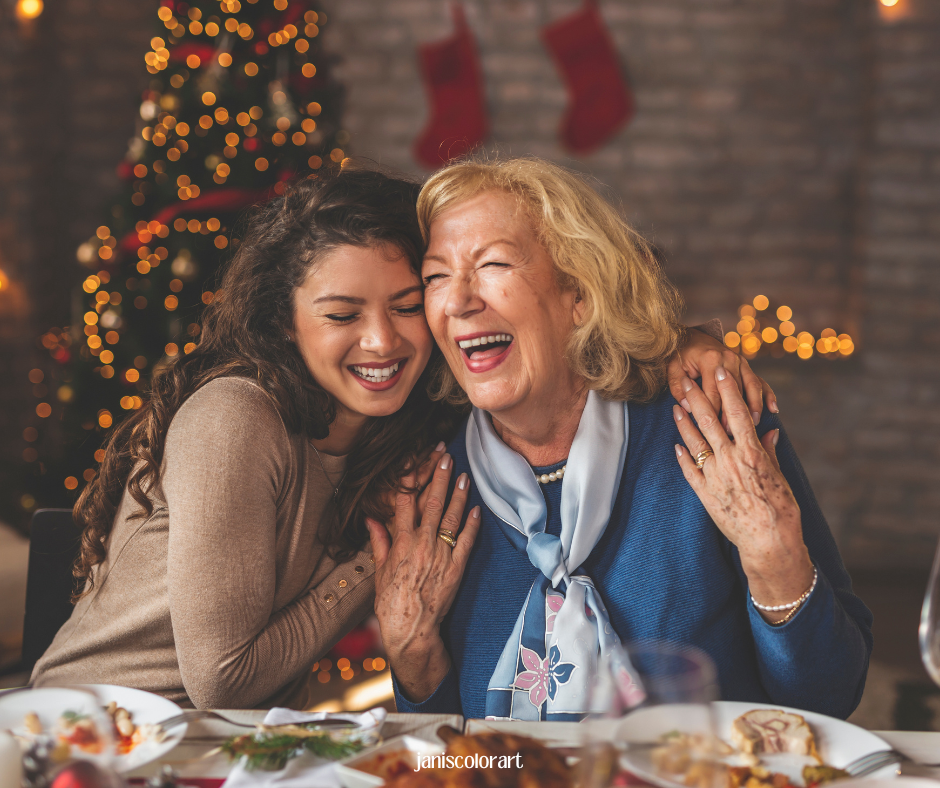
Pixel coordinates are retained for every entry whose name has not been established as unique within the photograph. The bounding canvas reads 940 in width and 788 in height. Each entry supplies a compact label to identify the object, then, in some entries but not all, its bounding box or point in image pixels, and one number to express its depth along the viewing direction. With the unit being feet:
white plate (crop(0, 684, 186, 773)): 3.08
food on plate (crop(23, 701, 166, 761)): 2.37
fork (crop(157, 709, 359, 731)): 3.29
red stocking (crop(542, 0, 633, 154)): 13.75
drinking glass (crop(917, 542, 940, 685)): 2.64
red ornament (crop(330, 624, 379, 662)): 10.98
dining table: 3.07
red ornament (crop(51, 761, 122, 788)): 2.21
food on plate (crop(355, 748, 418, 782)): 2.87
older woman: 4.39
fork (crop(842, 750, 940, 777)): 2.96
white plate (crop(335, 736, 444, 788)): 2.82
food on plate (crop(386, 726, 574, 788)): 2.57
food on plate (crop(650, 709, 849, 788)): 2.91
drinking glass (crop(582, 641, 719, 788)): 1.93
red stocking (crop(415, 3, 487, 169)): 14.02
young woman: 4.35
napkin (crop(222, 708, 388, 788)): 2.95
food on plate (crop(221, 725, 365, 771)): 3.08
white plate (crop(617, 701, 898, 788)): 3.03
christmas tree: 9.80
